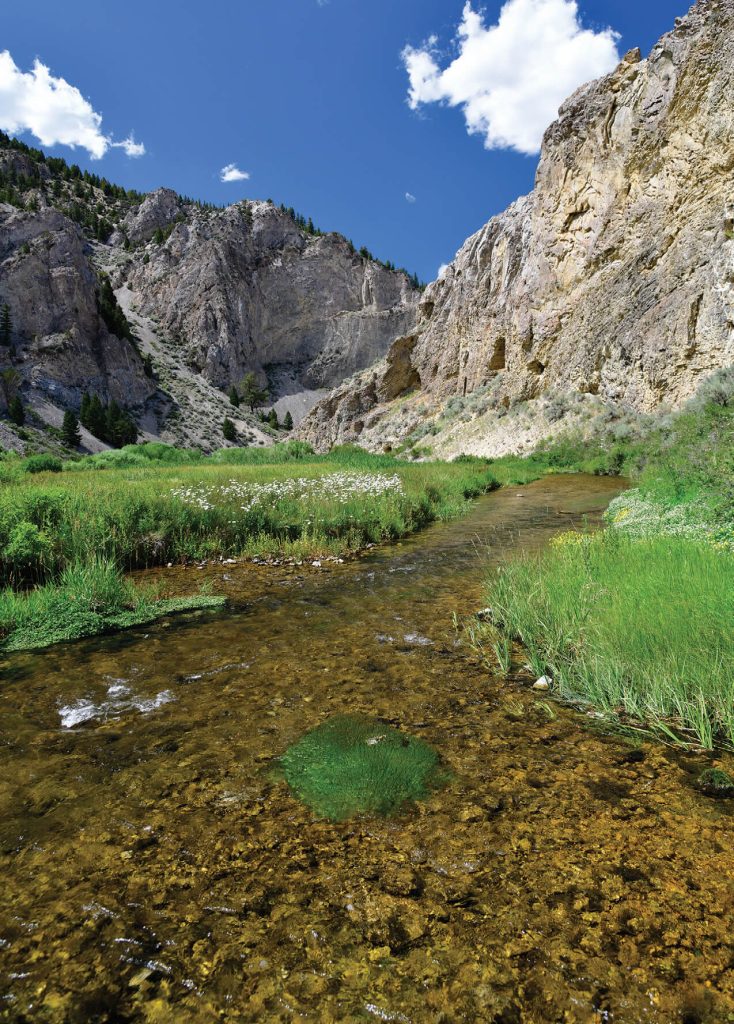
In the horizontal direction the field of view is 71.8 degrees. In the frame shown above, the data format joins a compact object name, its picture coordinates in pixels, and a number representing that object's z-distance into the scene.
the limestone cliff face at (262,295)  130.50
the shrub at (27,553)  8.19
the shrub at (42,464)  28.47
